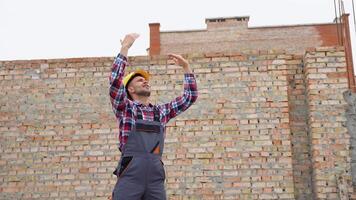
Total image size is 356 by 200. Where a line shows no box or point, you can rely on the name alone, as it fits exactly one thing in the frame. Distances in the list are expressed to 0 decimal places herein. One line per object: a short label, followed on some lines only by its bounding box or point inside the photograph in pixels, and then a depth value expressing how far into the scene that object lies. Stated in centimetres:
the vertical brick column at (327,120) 625
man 296
